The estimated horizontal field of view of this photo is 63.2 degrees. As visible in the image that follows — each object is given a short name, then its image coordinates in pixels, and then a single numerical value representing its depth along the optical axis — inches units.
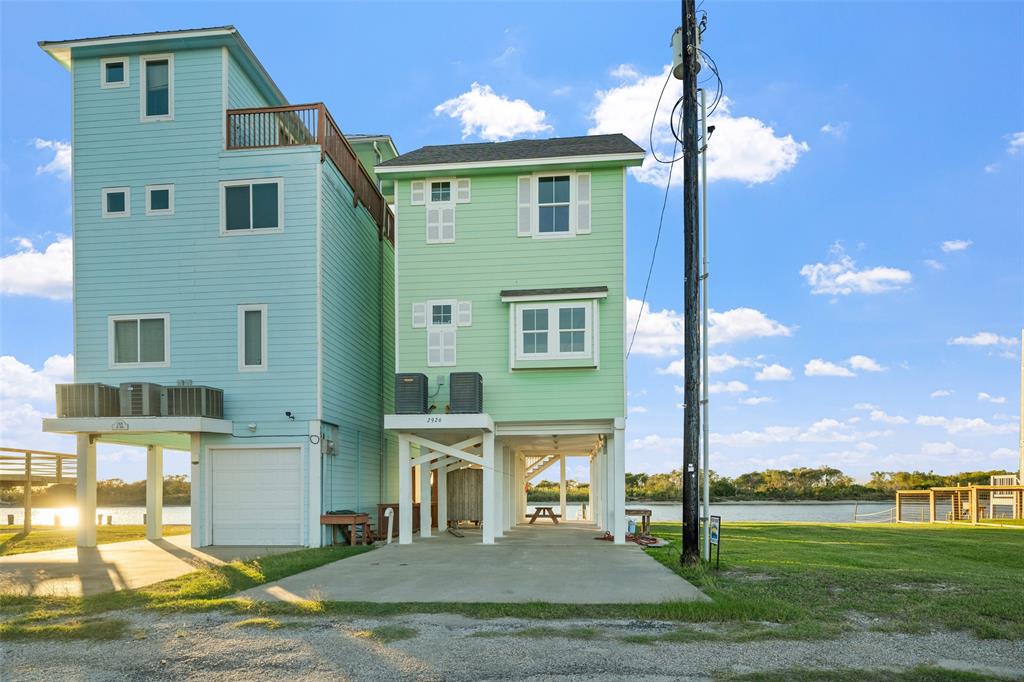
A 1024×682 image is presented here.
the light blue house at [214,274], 708.0
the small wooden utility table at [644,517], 775.7
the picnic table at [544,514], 1034.7
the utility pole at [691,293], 502.6
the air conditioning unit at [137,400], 680.4
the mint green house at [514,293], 735.1
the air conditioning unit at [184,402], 678.5
